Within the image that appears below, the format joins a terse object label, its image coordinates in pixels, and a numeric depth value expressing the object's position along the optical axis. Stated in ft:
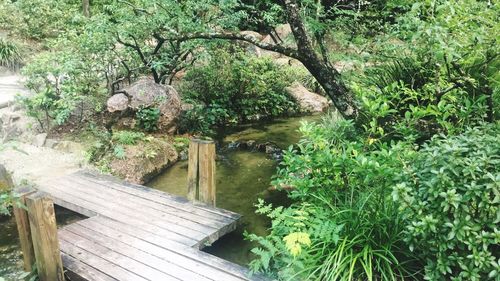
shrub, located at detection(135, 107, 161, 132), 23.04
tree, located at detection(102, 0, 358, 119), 14.85
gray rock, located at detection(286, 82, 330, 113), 33.96
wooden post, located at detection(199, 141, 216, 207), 14.64
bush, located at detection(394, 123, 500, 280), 7.61
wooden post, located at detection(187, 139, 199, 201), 14.83
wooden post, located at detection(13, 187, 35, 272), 10.86
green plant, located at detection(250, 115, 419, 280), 9.48
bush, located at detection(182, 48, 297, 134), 27.91
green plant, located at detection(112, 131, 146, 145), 20.85
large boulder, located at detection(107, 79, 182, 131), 23.27
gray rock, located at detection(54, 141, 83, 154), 20.93
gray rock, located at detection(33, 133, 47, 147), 21.54
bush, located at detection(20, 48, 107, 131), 21.01
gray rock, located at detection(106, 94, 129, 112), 23.16
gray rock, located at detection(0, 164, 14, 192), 13.50
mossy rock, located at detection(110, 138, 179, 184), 19.53
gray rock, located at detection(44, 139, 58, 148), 21.40
